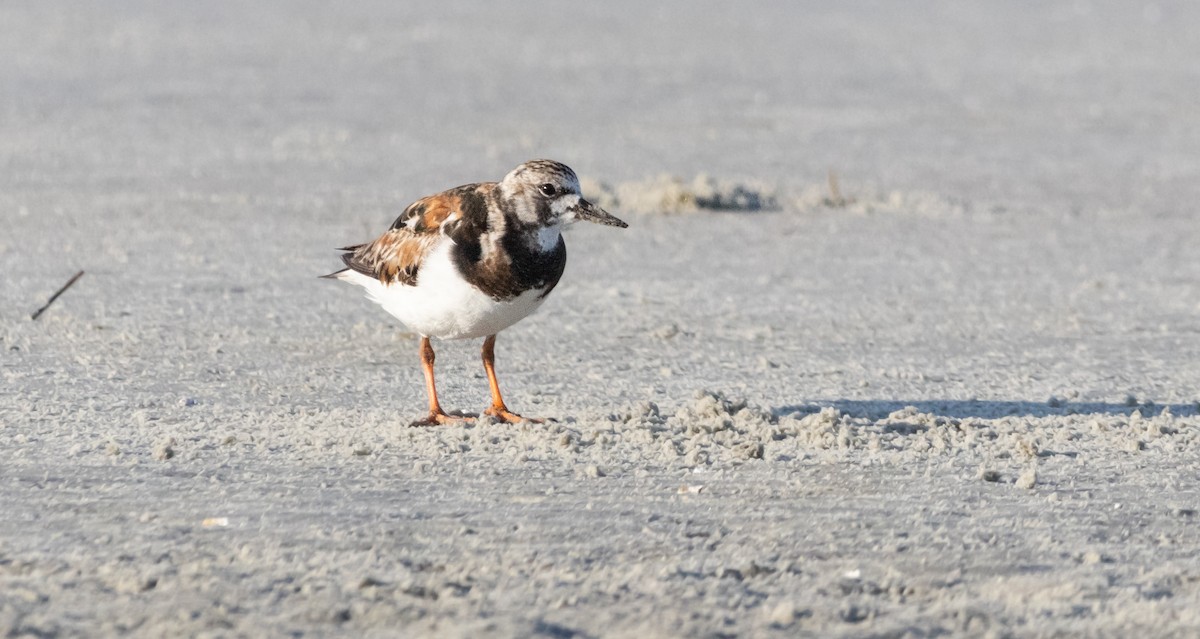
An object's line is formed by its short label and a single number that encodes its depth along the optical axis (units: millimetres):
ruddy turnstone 10625
